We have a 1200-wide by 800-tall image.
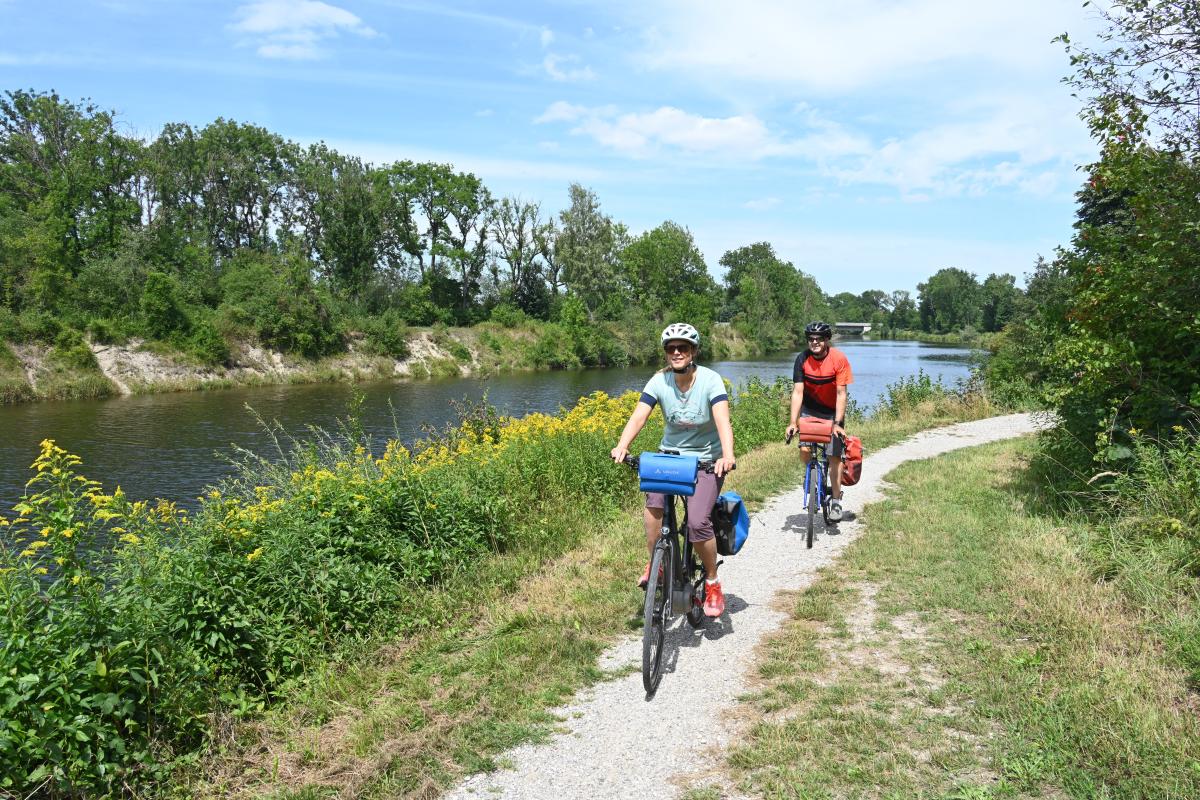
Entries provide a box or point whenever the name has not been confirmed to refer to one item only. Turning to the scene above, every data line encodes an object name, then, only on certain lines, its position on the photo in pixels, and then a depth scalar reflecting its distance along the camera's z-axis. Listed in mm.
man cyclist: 7105
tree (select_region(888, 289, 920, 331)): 170625
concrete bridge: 163762
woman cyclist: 4516
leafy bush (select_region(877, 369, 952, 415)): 19638
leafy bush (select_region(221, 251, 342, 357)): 43156
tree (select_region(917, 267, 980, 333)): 144375
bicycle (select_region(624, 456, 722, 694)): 4129
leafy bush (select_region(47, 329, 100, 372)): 32844
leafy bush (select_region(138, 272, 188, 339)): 38156
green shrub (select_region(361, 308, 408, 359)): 48281
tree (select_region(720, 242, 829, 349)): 87688
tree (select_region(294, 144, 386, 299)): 56844
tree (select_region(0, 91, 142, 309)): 41125
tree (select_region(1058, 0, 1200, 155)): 6320
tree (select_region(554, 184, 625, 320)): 65688
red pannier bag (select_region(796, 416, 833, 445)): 7227
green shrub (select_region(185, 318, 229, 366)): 38281
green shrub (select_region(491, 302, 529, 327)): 61688
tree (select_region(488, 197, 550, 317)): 66625
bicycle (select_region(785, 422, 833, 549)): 7147
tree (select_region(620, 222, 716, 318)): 80062
